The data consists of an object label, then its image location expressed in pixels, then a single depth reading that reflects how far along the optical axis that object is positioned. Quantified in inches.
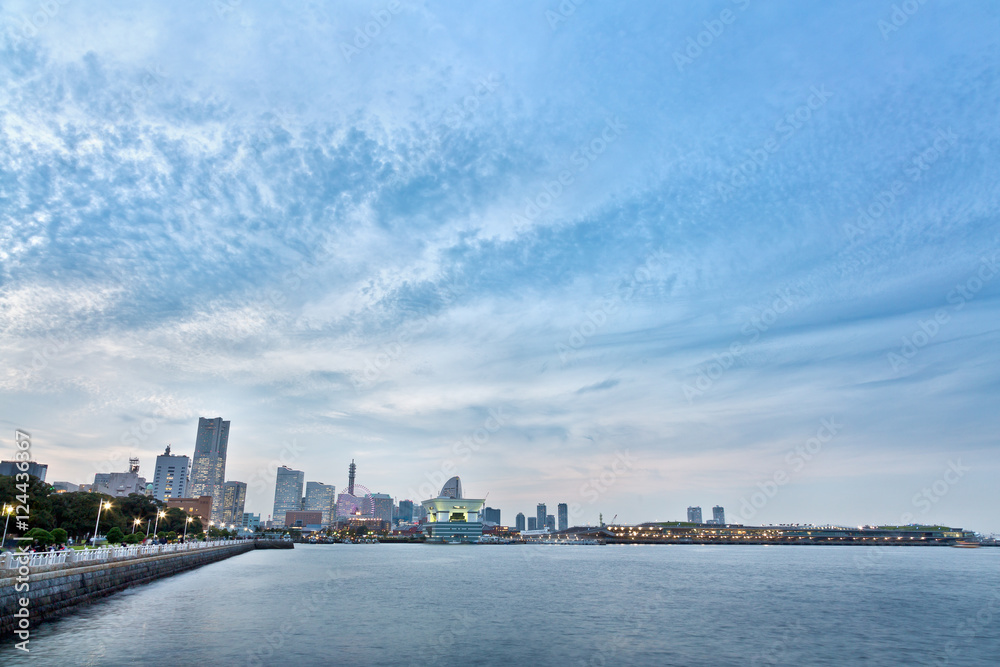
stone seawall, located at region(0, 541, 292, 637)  1208.5
